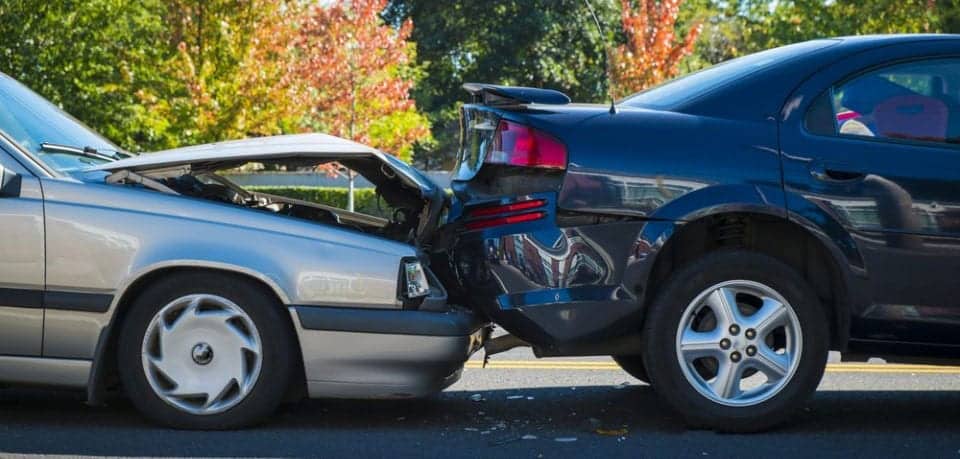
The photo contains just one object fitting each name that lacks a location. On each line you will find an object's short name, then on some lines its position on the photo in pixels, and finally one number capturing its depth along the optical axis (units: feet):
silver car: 16.78
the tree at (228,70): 76.02
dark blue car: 16.85
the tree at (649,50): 96.17
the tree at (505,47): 144.66
